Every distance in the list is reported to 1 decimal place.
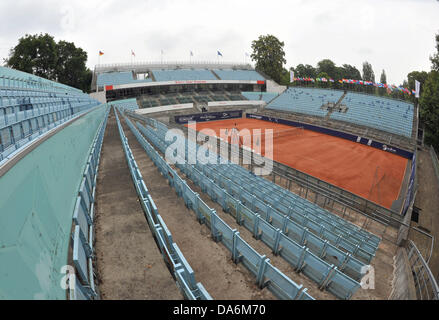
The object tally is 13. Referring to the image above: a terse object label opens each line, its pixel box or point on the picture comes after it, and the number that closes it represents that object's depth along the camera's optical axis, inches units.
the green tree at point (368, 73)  3833.9
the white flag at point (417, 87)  1165.2
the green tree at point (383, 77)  4030.5
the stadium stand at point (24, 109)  350.6
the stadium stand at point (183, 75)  2290.8
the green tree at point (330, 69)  4108.3
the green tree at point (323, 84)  3248.0
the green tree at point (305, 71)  4224.9
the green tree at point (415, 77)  2800.4
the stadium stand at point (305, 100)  1733.5
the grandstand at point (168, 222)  129.5
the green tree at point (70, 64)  2129.7
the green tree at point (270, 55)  2709.2
